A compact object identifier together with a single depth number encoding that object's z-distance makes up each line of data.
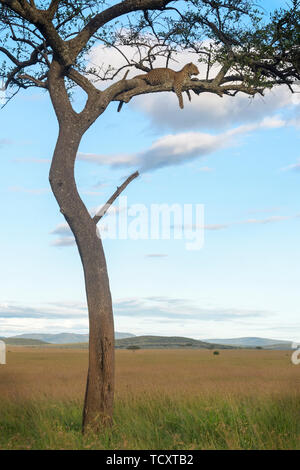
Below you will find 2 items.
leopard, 14.09
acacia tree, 11.52
